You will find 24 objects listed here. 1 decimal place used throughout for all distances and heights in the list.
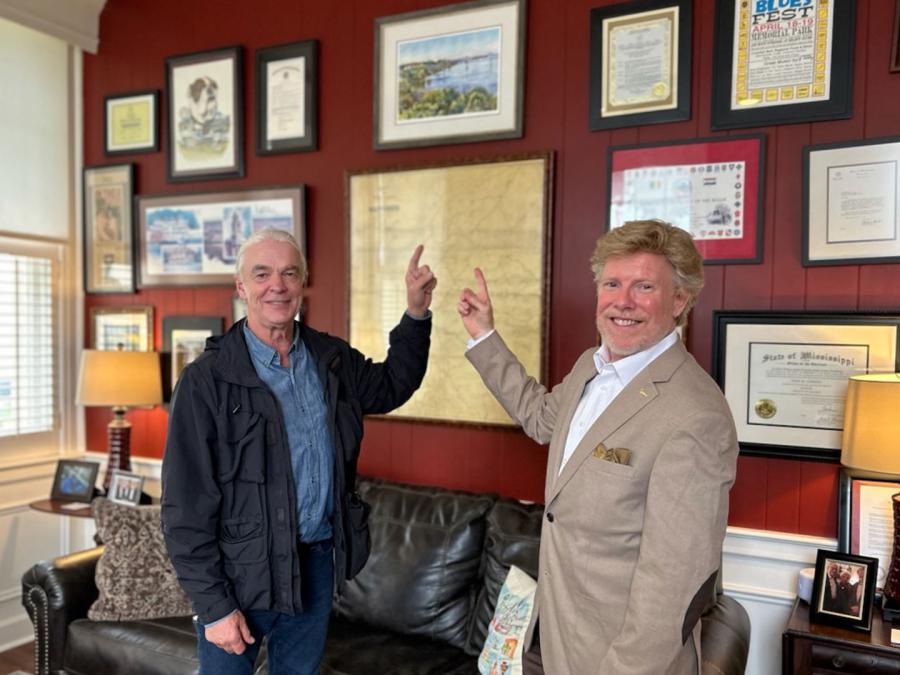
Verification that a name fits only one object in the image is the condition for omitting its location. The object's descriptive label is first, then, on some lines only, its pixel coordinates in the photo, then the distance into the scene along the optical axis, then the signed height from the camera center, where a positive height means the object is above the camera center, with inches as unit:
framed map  114.2 +10.1
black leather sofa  99.0 -43.7
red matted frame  100.0 +18.7
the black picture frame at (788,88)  94.0 +32.2
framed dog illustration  140.6 +39.5
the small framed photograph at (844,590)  83.6 -32.7
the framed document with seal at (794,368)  92.8 -6.7
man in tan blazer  55.1 -13.5
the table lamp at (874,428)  80.0 -12.5
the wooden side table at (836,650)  78.2 -37.4
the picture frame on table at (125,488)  134.9 -34.5
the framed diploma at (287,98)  132.3 +40.5
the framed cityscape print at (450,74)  115.1 +40.3
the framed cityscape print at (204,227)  136.6 +16.7
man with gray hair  67.9 -16.5
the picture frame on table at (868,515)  91.2 -25.5
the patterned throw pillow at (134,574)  110.4 -41.8
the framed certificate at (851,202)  92.0 +15.5
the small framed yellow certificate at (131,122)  151.1 +40.4
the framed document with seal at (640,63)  103.8 +37.9
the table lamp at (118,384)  139.9 -15.0
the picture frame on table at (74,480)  143.5 -35.3
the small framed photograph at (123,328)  153.7 -4.4
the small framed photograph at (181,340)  145.6 -6.4
